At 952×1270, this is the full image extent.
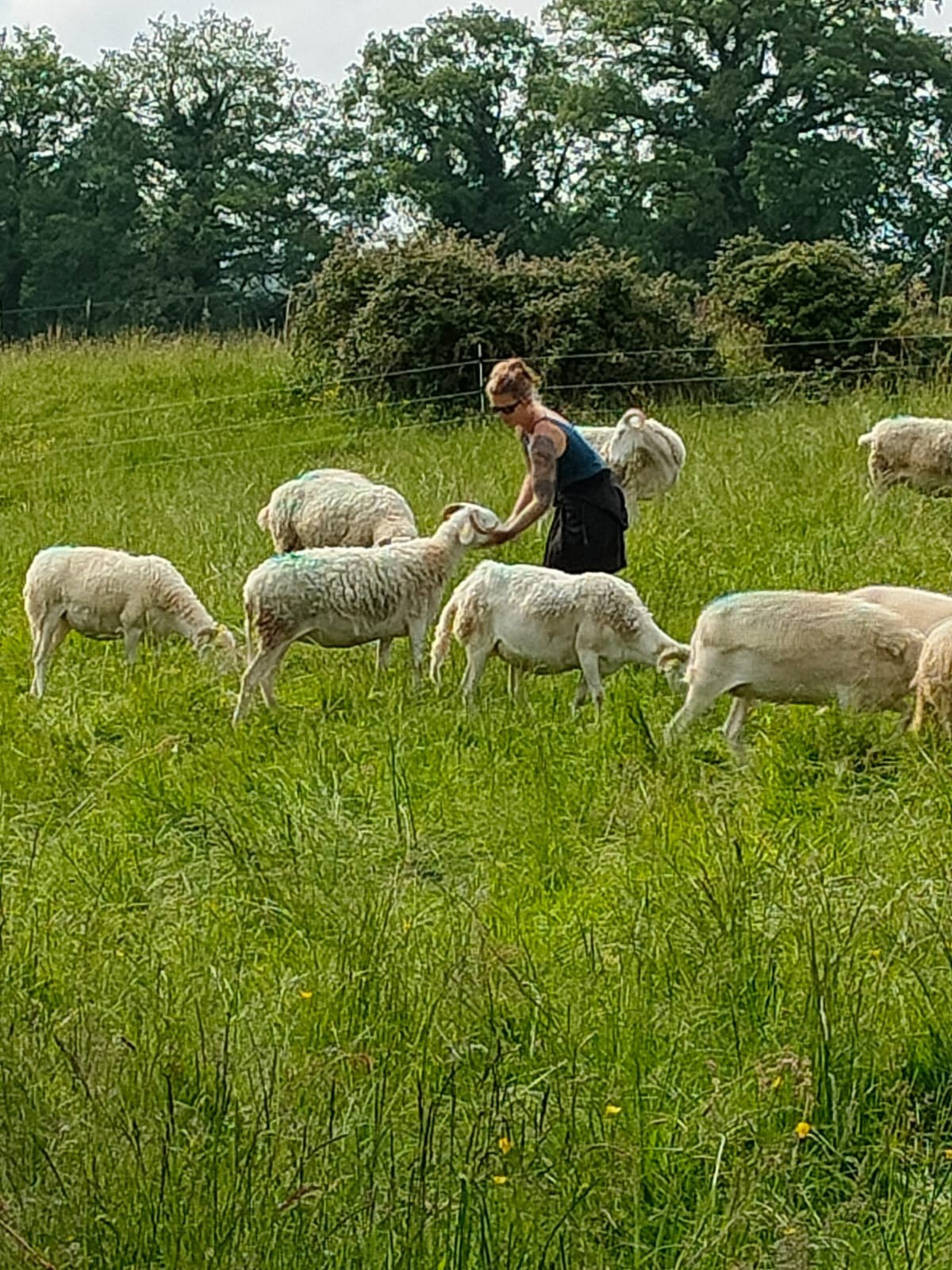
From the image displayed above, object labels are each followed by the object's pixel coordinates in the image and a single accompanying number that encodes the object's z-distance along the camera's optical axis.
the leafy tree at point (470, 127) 52.34
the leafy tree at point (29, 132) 50.91
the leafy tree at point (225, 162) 51.91
